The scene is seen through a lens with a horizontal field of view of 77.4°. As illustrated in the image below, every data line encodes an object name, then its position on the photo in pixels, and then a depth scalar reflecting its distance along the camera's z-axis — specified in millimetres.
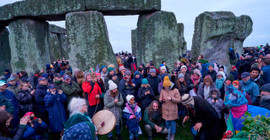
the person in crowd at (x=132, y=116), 3693
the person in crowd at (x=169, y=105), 3771
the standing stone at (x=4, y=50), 8880
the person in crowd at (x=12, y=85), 3930
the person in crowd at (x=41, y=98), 3588
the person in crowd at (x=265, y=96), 2598
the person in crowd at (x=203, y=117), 2754
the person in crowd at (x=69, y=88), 3798
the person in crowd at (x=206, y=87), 3820
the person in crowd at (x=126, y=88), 4137
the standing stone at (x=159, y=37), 6984
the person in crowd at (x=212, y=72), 4924
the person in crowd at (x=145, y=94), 4094
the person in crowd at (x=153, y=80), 4492
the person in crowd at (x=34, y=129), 2654
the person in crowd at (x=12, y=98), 3316
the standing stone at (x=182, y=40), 15047
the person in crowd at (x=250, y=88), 3542
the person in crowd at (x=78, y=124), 1911
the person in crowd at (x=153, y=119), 3857
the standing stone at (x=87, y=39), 6484
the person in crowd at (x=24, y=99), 3443
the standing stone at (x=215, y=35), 9430
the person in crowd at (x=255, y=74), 4018
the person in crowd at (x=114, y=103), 3701
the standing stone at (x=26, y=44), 6988
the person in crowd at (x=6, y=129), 2154
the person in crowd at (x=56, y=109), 3545
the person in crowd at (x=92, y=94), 4098
